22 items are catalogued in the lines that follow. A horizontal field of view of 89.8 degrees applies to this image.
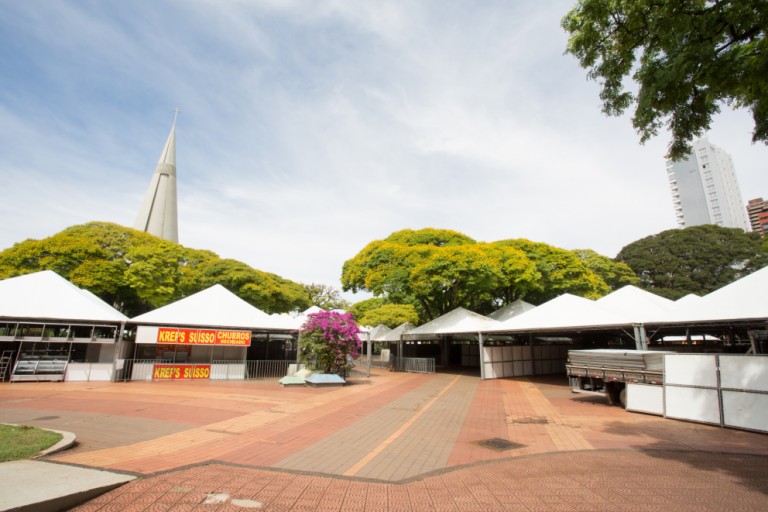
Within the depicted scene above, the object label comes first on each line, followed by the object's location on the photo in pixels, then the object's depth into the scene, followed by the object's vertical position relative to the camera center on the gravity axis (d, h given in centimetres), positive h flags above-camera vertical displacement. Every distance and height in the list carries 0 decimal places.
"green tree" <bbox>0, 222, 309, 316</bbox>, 2878 +634
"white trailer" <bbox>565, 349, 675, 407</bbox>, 1080 -77
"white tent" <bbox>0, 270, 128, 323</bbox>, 1593 +198
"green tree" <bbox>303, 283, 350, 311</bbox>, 5012 +641
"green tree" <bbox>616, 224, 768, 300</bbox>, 4941 +1102
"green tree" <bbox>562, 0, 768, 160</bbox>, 532 +435
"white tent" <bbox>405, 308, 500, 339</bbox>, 2134 +118
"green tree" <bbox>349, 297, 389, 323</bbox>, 4108 +447
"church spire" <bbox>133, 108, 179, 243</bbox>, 5744 +2103
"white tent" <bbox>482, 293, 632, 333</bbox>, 1578 +117
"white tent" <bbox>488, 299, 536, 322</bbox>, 2950 +263
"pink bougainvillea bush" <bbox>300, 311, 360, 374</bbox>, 1792 +33
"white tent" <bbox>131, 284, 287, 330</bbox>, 1861 +161
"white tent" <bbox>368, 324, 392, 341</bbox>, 3582 +132
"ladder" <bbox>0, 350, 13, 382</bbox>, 1611 -65
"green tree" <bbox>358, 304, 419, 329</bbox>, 2462 +191
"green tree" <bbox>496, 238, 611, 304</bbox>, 3278 +617
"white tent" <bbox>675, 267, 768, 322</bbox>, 1136 +122
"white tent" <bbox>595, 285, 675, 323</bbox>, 2127 +251
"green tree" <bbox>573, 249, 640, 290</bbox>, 4749 +918
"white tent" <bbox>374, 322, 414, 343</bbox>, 2718 +107
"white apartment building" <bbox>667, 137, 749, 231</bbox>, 10931 +4370
